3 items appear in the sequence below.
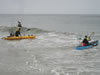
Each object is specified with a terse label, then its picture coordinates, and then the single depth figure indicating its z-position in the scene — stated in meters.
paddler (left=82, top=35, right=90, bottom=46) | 20.83
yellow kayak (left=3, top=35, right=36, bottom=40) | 27.33
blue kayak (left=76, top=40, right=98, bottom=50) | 20.22
